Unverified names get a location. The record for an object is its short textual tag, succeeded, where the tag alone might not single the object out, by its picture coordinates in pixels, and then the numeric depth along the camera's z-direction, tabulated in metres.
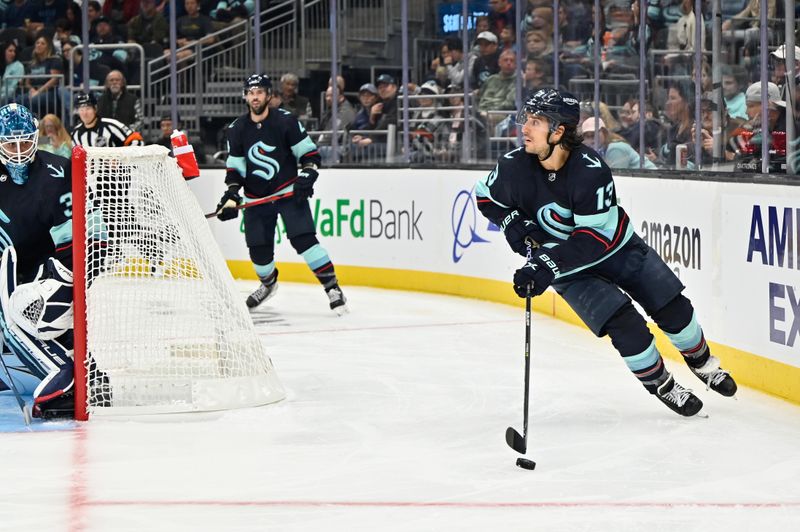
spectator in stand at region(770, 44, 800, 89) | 9.16
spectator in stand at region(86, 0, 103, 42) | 20.49
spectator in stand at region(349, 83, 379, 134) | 16.41
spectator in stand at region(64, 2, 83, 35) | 21.30
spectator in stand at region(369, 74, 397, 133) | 16.09
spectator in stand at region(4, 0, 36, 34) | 21.70
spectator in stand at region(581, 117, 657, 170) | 11.97
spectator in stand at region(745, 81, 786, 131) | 9.31
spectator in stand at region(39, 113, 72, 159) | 17.20
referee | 14.95
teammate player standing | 12.82
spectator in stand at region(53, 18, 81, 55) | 20.97
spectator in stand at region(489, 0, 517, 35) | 14.44
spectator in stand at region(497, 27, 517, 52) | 14.44
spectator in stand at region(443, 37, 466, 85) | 15.24
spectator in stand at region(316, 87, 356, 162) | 16.59
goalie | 7.91
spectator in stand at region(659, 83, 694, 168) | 11.11
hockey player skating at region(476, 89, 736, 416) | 7.50
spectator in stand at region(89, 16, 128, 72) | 18.46
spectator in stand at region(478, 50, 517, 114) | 14.51
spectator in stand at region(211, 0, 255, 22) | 19.09
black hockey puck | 6.70
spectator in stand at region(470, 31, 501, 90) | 14.79
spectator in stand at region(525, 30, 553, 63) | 13.92
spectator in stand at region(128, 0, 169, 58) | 19.52
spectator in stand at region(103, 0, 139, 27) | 20.71
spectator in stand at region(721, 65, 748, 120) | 10.13
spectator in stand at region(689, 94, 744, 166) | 10.18
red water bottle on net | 8.91
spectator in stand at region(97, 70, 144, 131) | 17.70
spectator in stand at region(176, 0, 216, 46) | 18.79
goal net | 8.08
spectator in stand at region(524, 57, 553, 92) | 13.94
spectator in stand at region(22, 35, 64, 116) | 18.01
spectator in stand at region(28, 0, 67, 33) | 21.52
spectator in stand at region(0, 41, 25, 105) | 18.50
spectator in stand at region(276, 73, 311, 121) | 17.46
